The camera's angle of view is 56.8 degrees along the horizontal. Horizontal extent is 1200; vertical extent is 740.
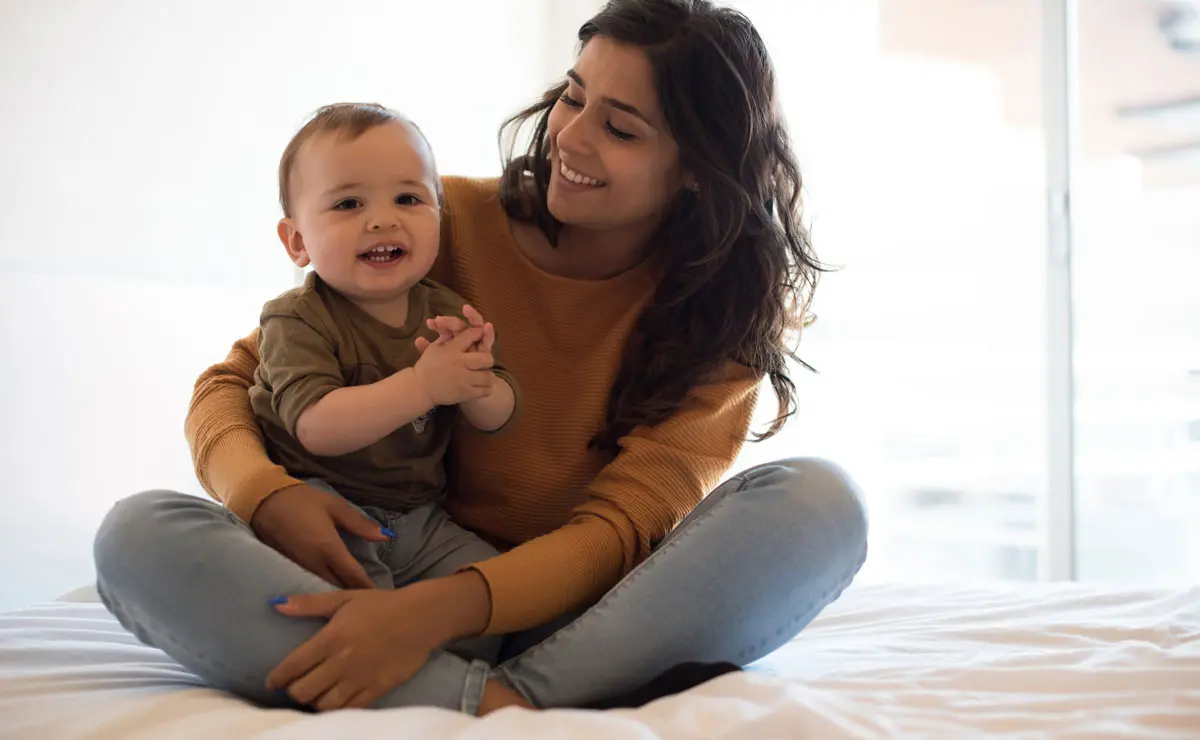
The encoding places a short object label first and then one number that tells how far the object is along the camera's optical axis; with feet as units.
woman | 3.20
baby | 3.76
